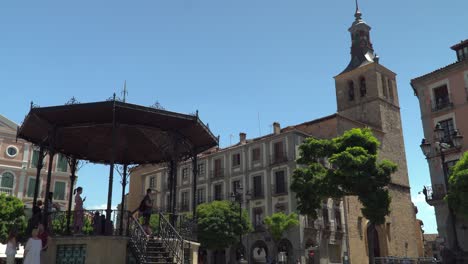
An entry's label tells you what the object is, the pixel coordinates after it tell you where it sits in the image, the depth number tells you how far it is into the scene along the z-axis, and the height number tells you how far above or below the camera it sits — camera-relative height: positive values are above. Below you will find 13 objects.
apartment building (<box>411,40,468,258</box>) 28.28 +9.07
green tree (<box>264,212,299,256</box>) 38.16 +2.45
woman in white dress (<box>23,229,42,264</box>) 9.14 +0.07
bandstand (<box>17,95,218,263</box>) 11.09 +3.56
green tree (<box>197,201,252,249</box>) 37.72 +2.29
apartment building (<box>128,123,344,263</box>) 41.47 +6.35
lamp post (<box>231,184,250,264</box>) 23.54 +3.42
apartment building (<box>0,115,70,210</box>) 44.47 +8.63
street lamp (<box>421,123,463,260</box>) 17.50 +4.18
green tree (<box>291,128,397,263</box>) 26.86 +4.66
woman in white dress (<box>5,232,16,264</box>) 10.76 +0.14
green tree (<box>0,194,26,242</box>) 32.75 +2.99
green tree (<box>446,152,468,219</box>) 22.30 +2.98
